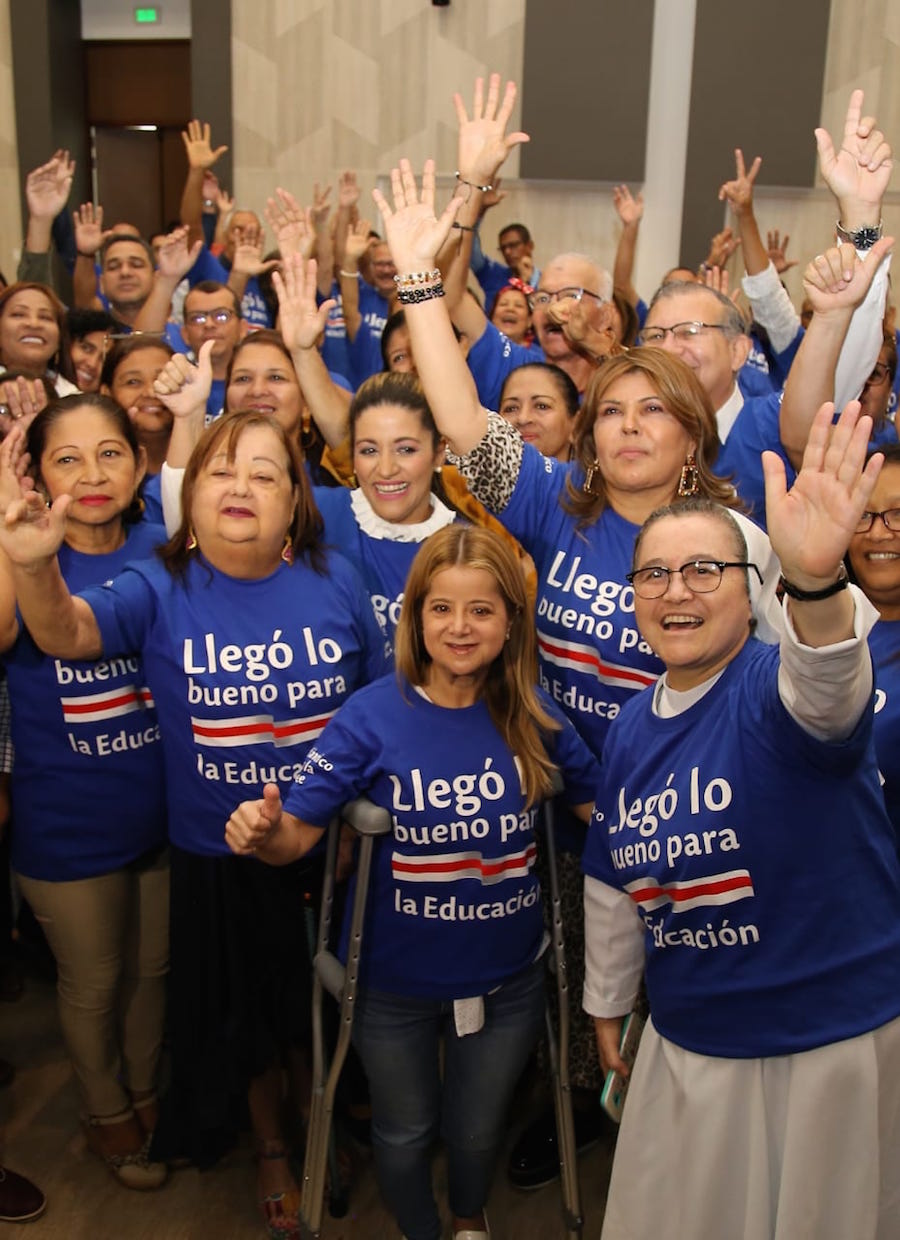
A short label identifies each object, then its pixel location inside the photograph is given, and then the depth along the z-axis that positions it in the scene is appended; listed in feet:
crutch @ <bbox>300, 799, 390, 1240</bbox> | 7.26
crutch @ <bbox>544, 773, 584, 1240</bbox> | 7.63
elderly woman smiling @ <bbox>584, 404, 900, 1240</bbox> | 5.76
